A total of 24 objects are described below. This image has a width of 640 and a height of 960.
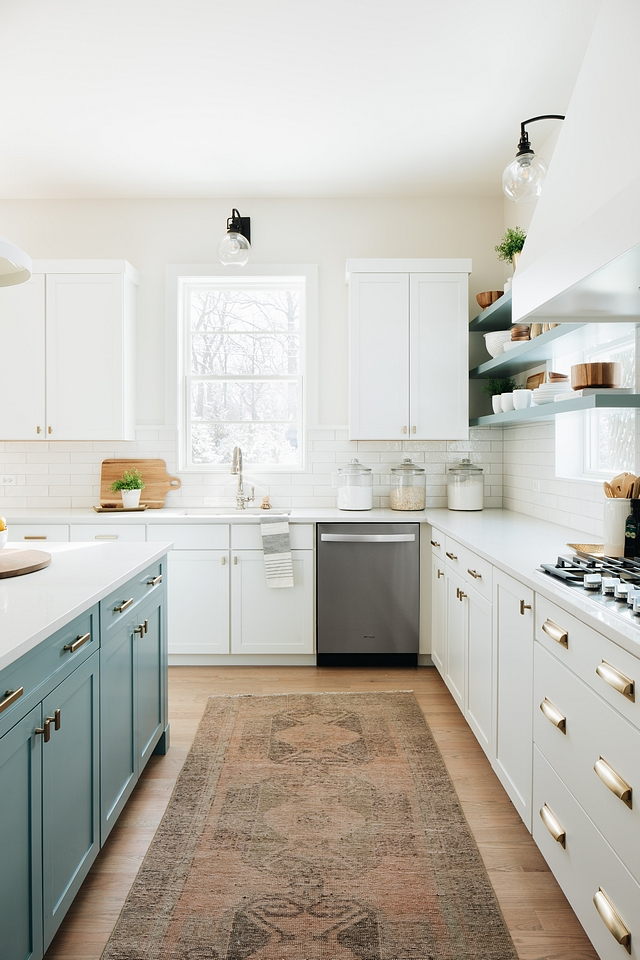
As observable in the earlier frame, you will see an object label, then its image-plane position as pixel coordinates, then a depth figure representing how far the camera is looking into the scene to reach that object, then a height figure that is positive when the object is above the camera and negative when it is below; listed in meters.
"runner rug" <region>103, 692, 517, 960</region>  1.63 -1.26
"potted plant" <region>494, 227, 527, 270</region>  3.31 +1.23
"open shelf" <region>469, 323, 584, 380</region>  2.64 +0.60
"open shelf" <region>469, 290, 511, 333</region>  3.38 +0.93
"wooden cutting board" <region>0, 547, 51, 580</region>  1.92 -0.31
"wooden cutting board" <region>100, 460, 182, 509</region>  4.20 -0.07
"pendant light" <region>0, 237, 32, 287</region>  1.74 +0.64
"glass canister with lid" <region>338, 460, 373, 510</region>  3.93 -0.12
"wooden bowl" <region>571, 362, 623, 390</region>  2.32 +0.36
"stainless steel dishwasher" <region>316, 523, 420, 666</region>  3.66 -0.72
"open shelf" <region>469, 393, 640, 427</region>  2.12 +0.25
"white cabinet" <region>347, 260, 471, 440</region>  3.88 +0.77
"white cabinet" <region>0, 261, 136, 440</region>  3.89 +0.75
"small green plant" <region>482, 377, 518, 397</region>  3.90 +0.53
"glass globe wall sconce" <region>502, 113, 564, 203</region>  1.95 +0.95
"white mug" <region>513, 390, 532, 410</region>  3.14 +0.36
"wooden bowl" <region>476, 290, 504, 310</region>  3.79 +1.08
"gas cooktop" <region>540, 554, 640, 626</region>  1.55 -0.32
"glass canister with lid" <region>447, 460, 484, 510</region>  4.01 -0.12
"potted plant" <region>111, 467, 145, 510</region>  3.99 -0.13
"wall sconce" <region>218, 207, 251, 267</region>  2.90 +1.05
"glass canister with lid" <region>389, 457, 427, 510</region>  3.92 -0.12
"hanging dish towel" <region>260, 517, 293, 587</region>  3.64 -0.50
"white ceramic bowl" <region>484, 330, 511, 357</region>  3.56 +0.76
